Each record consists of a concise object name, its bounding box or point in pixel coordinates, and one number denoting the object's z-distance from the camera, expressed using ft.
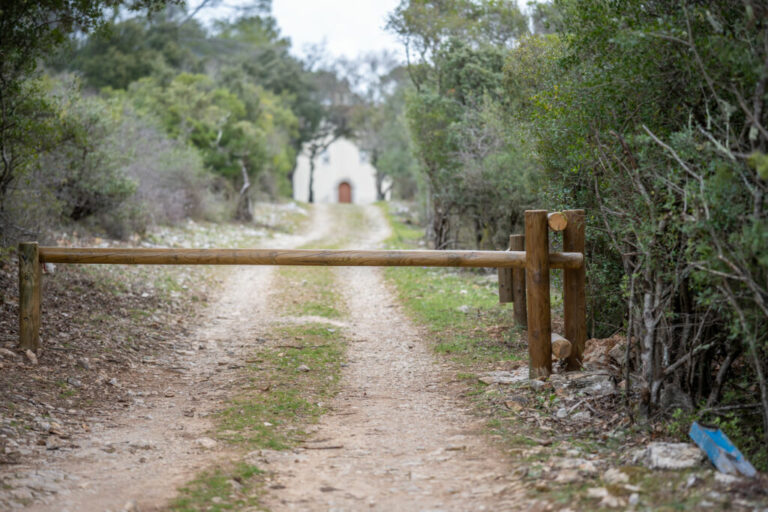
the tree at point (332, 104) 148.77
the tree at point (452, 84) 47.02
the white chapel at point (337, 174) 157.99
